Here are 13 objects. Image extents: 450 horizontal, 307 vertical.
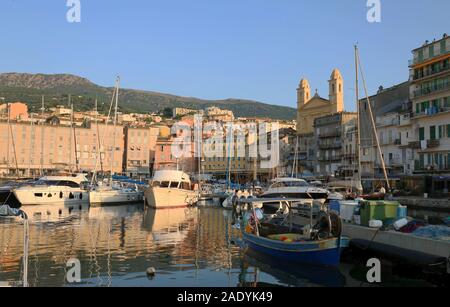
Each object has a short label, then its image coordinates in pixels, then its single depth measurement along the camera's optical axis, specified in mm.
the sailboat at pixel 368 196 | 41094
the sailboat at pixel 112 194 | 58500
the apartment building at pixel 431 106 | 54344
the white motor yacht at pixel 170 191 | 56469
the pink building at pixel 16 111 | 130012
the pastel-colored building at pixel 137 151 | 131125
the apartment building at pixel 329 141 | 89500
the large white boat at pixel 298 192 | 45794
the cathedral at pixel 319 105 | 115125
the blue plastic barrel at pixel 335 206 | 29312
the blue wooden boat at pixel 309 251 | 19953
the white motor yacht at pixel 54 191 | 57009
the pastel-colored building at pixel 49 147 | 107875
